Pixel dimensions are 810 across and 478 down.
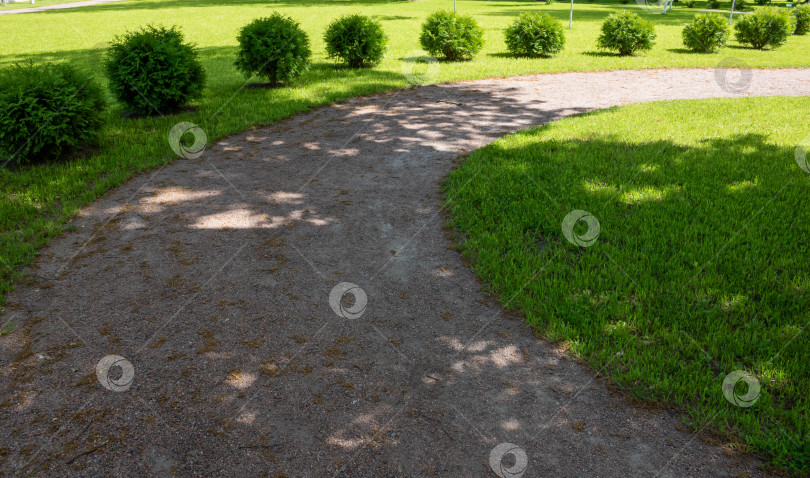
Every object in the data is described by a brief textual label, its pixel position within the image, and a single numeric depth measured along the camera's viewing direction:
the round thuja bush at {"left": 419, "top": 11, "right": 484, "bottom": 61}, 15.73
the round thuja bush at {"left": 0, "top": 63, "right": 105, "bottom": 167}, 7.23
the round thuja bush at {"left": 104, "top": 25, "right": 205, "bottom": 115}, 9.50
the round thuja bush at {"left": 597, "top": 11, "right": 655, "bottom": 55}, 17.52
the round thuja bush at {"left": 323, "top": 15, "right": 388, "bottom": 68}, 14.13
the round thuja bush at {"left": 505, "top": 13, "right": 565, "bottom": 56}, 16.88
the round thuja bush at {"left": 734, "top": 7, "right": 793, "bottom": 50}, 19.56
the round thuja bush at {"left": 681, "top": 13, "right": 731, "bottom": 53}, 18.75
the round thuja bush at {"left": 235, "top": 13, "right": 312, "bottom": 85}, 11.82
